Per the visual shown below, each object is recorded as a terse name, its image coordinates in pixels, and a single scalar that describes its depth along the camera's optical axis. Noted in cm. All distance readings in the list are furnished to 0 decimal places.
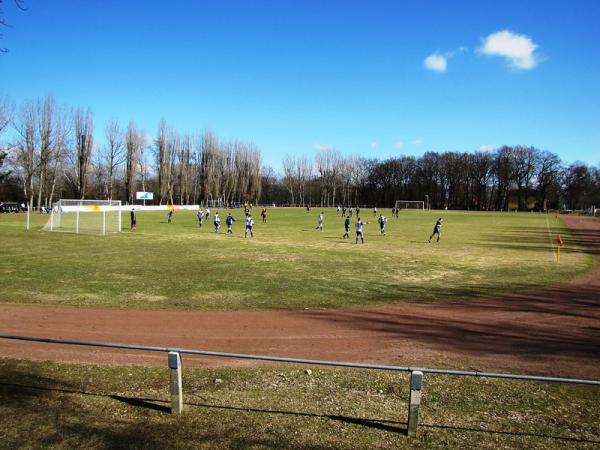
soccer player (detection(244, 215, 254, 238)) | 3353
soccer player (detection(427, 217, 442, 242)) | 3316
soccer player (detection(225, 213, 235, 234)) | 3761
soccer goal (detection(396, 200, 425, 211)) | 12600
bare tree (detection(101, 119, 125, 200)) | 8607
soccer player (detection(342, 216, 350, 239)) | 3443
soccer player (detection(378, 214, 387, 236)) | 3891
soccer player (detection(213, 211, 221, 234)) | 3812
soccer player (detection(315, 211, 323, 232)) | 4299
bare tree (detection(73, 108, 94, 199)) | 7694
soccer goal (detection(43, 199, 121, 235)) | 3574
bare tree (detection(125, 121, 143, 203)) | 8831
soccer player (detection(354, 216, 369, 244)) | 3117
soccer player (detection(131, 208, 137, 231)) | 3891
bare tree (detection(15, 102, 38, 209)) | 6819
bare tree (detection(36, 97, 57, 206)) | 6906
